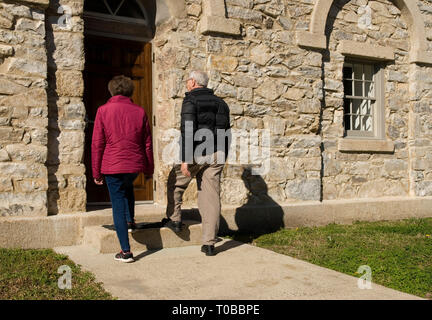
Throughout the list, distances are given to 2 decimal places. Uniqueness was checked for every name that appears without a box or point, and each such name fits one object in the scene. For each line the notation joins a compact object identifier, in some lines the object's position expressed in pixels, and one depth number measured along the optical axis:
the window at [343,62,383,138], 8.46
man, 4.88
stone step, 5.03
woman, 4.59
